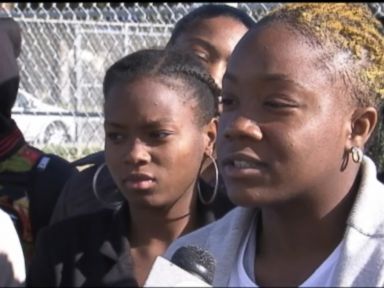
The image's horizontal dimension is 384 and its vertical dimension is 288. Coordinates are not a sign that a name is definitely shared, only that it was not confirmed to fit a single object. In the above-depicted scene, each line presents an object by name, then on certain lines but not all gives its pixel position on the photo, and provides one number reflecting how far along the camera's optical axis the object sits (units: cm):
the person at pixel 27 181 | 344
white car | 791
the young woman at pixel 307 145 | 204
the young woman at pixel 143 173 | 268
